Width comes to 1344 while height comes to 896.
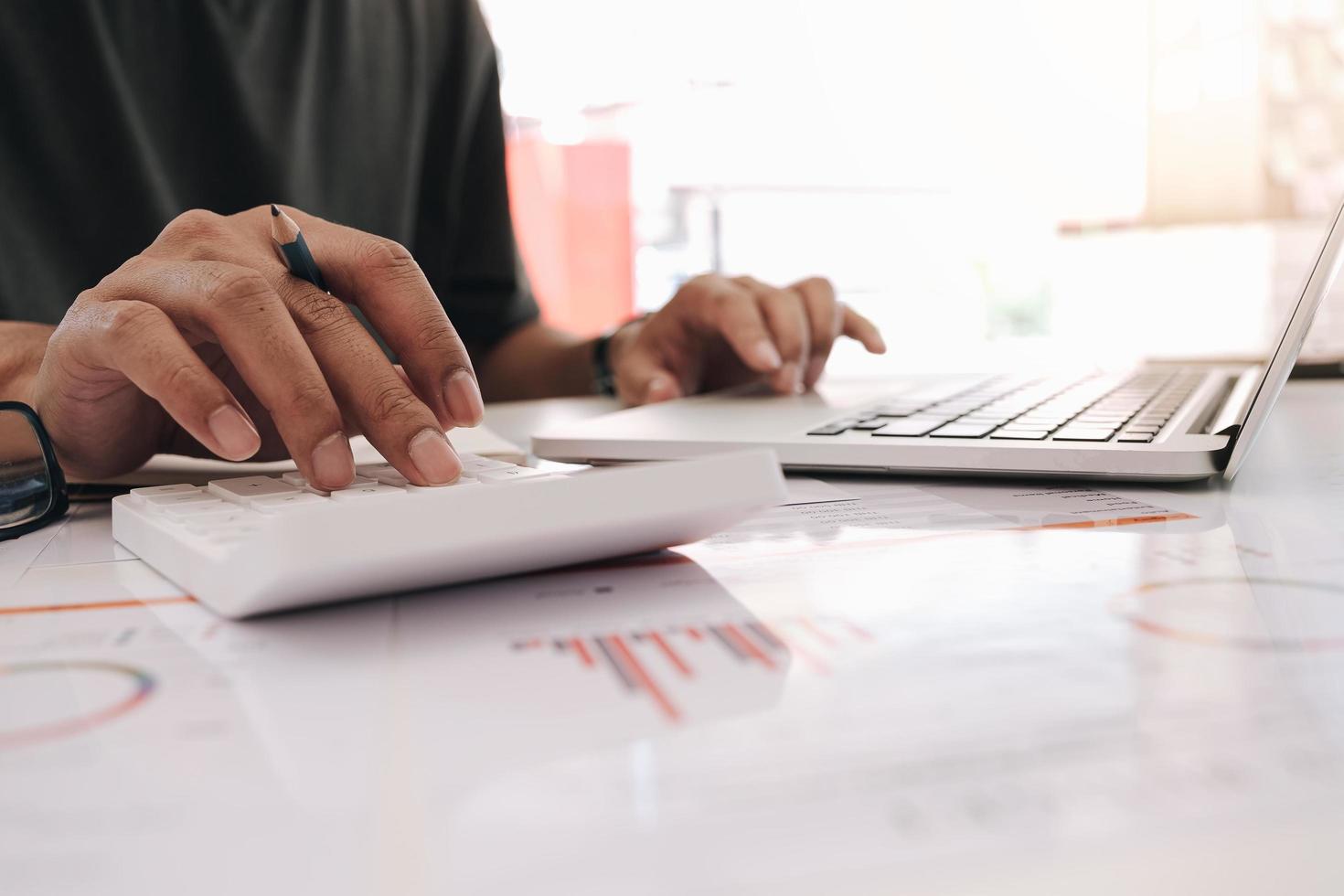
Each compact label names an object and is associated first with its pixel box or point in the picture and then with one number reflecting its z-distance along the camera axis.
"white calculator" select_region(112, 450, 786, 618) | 0.27
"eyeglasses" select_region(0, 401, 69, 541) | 0.45
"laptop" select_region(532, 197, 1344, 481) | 0.50
